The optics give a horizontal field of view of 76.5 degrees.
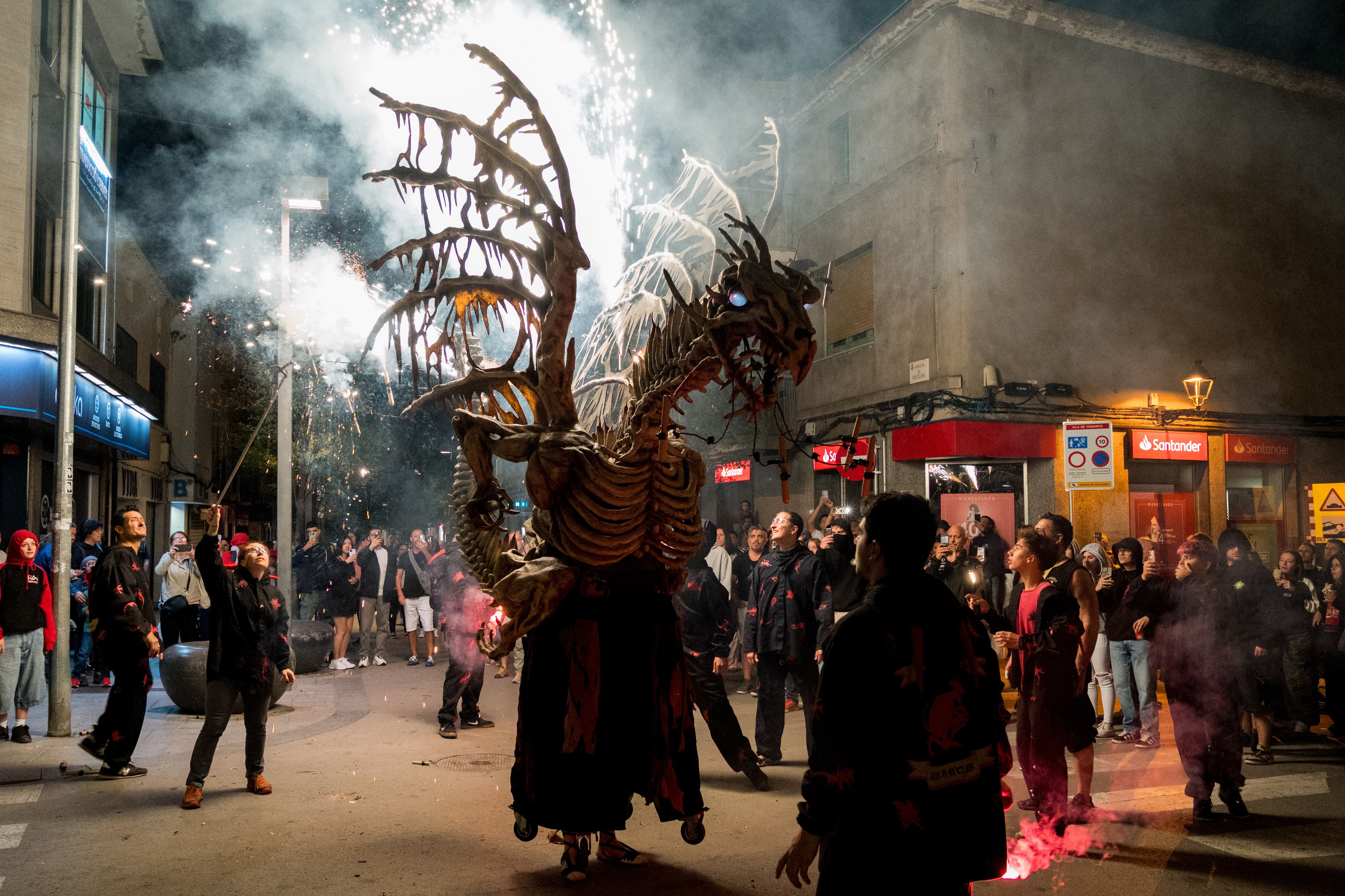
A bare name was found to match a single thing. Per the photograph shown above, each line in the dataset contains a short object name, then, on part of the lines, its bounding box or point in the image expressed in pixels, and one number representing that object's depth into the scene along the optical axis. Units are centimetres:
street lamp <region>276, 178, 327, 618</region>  1229
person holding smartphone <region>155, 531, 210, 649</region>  1009
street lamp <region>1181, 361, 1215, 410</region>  1435
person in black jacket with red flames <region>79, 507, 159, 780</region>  609
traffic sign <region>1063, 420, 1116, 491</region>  927
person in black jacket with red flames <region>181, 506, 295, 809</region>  548
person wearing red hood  713
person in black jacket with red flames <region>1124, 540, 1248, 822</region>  496
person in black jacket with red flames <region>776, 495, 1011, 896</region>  223
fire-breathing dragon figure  371
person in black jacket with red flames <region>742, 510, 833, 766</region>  627
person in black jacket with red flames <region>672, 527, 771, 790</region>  548
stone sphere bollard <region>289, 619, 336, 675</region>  1042
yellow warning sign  1111
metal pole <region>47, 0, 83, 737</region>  730
